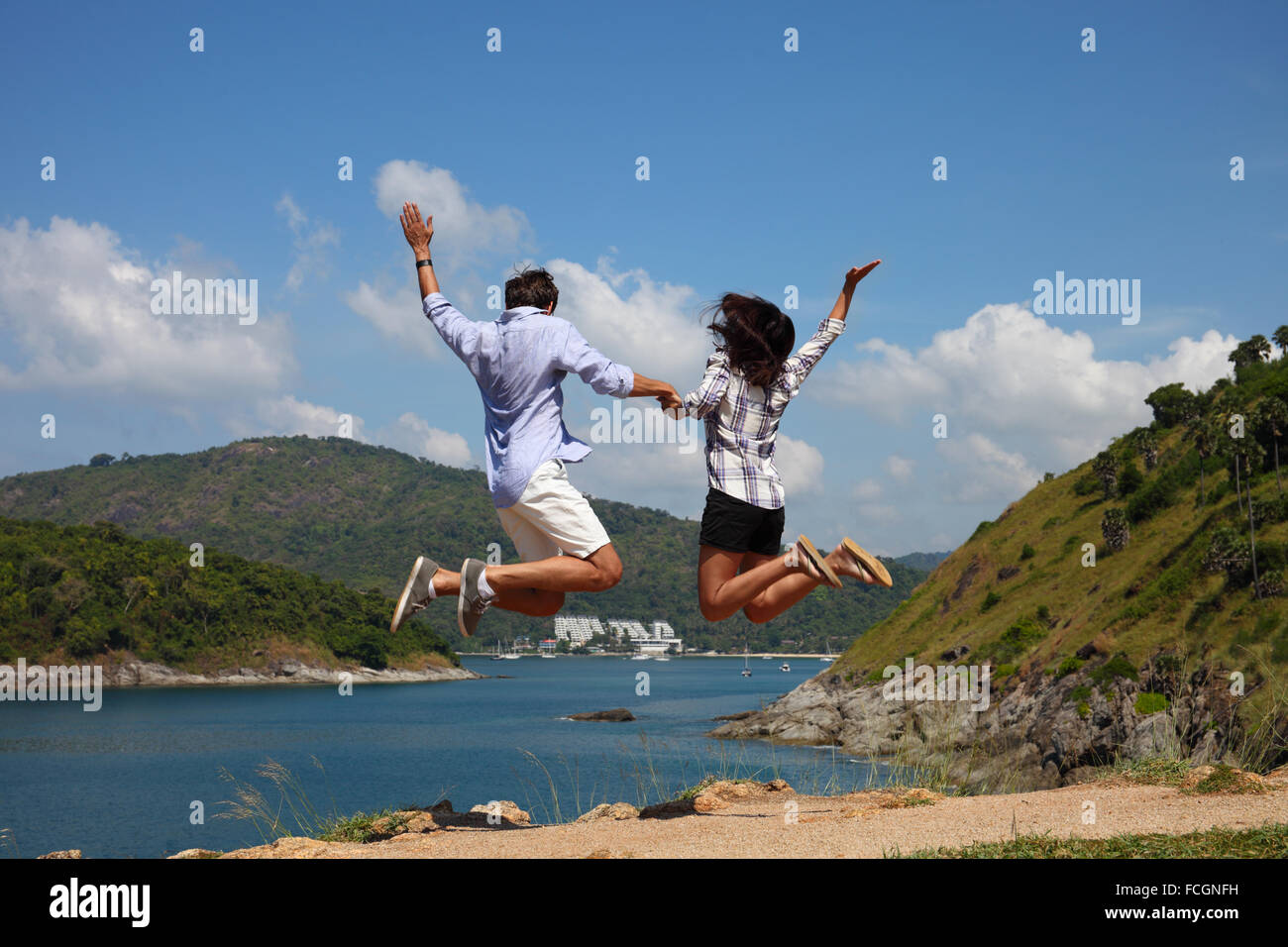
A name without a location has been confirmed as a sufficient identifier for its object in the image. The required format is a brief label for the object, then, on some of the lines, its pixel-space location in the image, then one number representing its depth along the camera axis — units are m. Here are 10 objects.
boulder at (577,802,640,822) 9.12
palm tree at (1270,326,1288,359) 64.88
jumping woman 6.60
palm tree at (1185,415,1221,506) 48.75
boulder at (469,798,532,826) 9.27
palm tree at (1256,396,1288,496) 43.19
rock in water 84.38
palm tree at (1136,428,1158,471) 63.47
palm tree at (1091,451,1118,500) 63.22
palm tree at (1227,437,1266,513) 44.31
